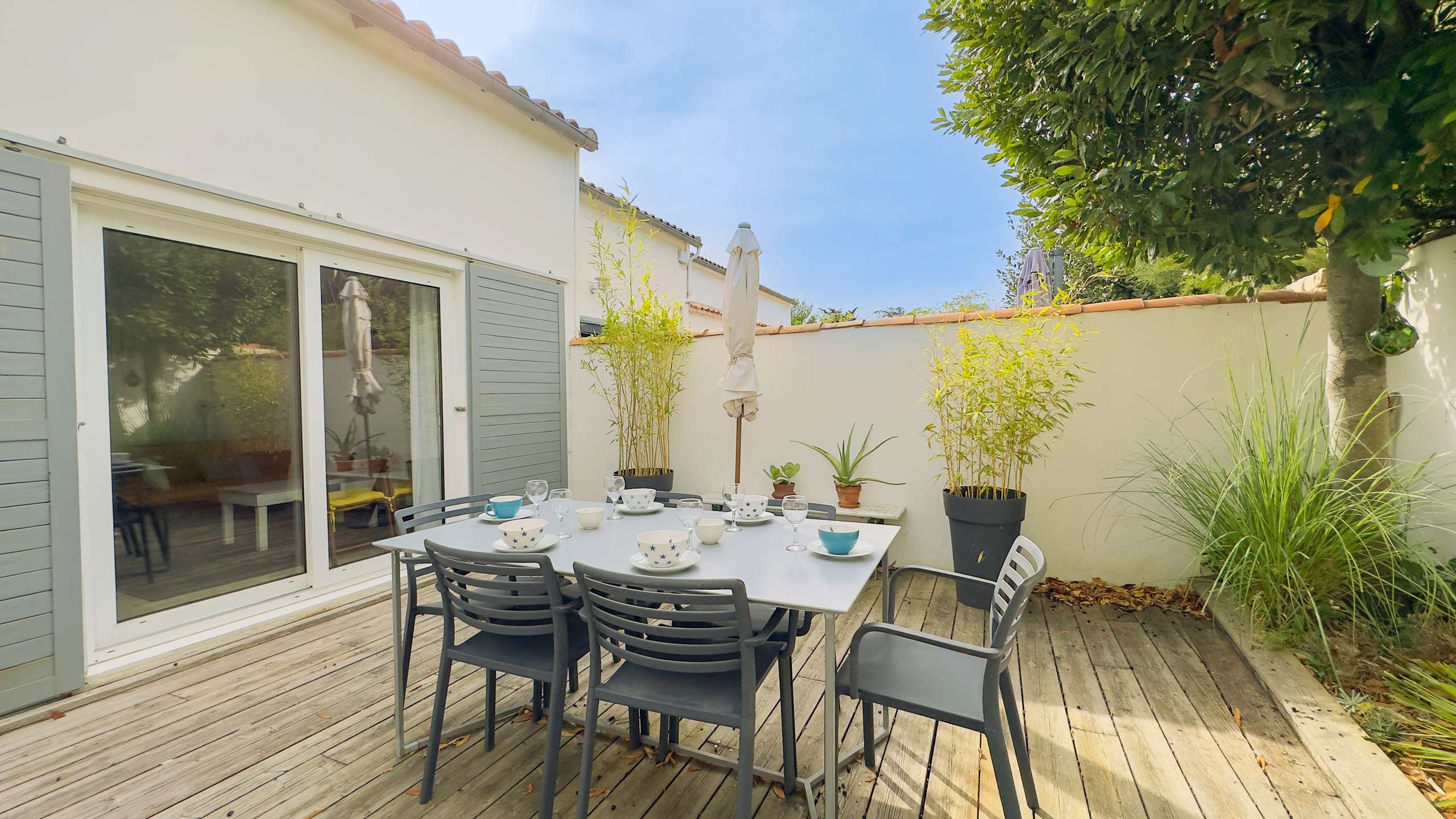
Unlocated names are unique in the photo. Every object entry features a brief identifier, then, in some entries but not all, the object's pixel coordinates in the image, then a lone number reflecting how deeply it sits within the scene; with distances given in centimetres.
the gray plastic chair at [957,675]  140
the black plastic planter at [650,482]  441
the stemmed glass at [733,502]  229
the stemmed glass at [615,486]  256
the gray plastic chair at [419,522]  212
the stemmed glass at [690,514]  203
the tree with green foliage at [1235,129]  180
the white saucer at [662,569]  170
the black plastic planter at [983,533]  316
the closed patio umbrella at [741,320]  399
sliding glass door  265
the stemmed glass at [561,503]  237
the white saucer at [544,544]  192
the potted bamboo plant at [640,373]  454
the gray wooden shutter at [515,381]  428
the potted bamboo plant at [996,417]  318
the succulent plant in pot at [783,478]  416
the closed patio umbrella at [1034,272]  461
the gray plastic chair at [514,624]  164
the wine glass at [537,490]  238
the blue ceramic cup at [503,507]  241
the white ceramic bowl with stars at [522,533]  187
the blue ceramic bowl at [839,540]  183
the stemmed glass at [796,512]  196
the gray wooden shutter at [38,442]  227
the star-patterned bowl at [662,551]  169
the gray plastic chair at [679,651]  142
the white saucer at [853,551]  182
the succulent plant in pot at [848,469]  391
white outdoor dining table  147
